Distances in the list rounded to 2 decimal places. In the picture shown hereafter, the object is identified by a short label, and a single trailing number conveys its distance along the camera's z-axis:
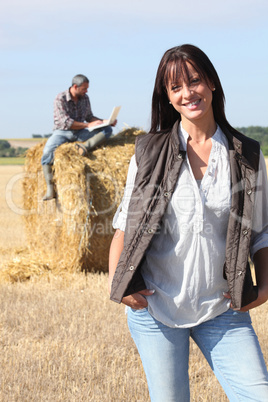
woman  4.33
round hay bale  13.89
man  14.85
